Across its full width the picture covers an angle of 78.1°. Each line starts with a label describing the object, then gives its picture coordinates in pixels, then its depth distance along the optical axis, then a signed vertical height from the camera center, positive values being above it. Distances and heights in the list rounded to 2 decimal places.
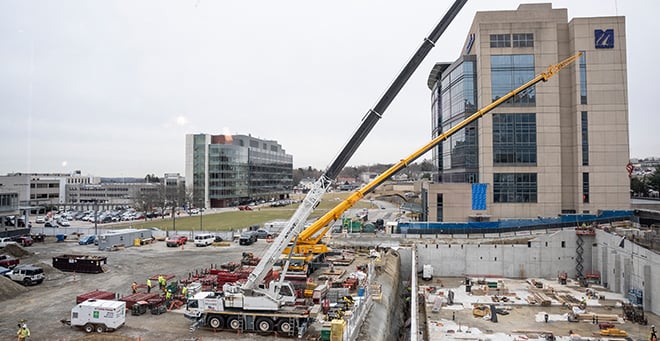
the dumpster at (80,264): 33.72 -6.36
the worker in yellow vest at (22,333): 18.73 -6.72
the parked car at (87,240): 49.25 -6.38
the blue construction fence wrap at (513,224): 44.06 -3.91
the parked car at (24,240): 48.12 -6.33
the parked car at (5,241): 41.34 -5.69
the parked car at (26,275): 29.38 -6.35
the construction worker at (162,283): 27.43 -6.44
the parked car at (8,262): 33.97 -6.26
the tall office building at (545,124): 48.88 +8.06
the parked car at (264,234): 52.12 -5.90
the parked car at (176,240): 46.69 -6.08
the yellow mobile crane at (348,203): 27.58 -0.96
